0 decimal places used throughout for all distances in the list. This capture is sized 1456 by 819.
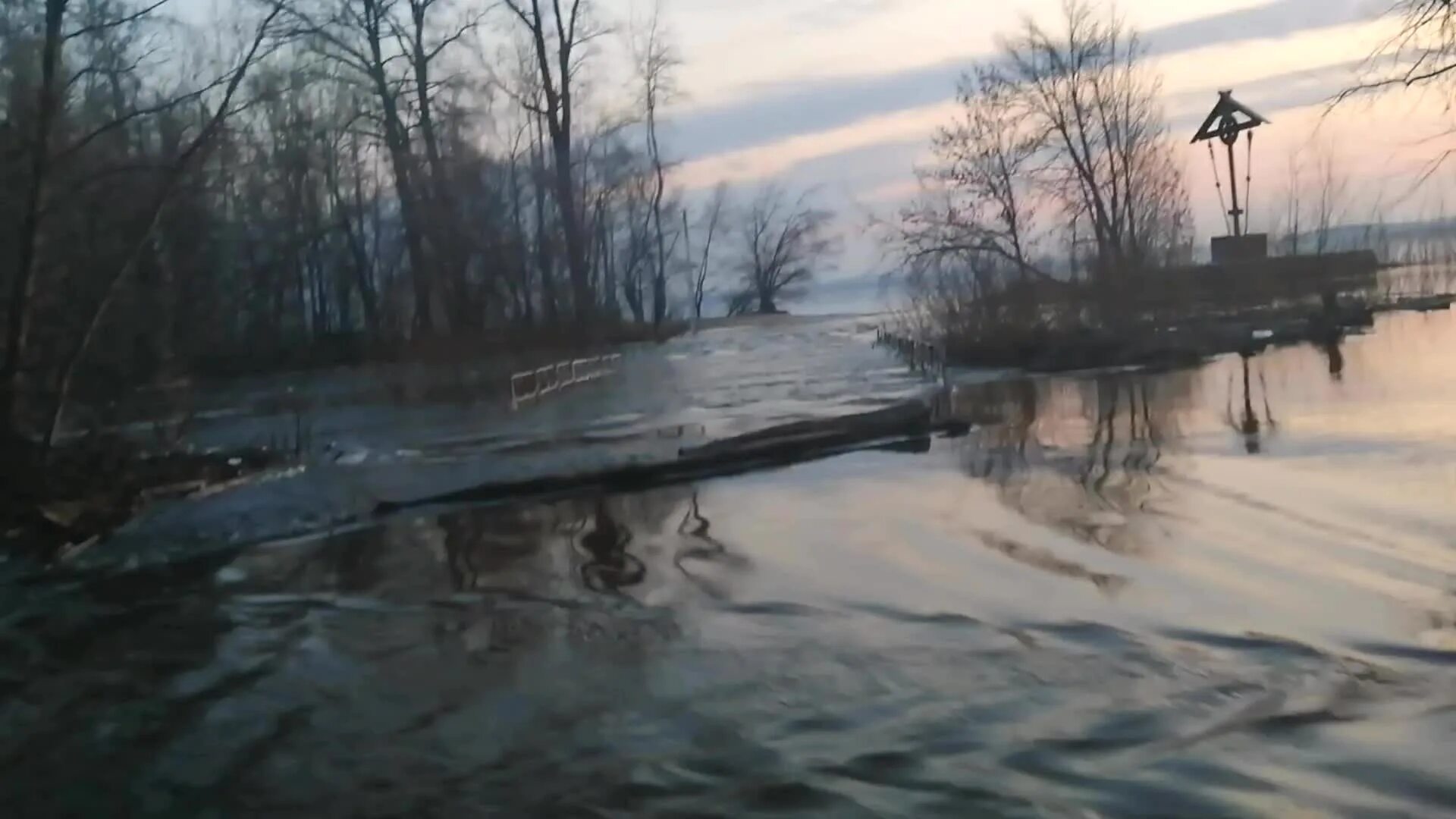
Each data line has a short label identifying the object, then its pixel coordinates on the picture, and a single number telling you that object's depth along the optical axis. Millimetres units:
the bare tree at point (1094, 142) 43781
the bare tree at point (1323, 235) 59250
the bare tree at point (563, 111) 51844
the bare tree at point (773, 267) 92500
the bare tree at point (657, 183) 62278
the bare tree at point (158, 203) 18516
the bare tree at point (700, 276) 90750
